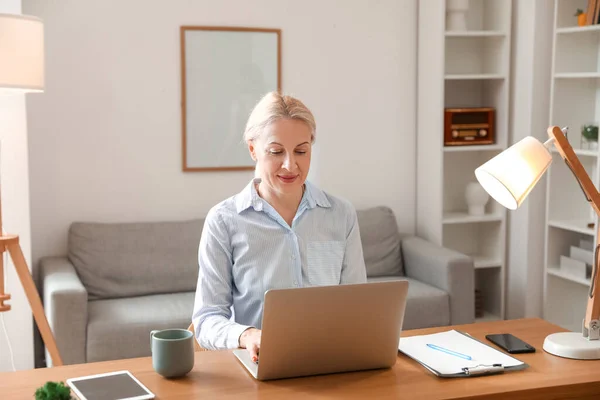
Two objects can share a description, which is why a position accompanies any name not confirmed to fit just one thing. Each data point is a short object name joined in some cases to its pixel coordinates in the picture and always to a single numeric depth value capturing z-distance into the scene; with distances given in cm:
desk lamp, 185
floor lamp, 272
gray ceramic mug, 176
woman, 222
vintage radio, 457
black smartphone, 198
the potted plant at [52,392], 157
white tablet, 164
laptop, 169
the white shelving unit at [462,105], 453
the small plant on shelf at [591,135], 412
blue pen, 191
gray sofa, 362
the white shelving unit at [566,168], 427
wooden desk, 169
